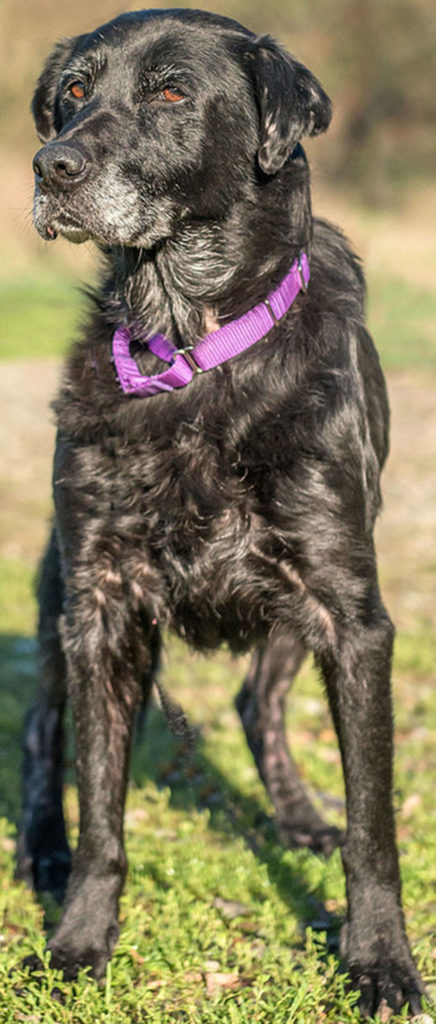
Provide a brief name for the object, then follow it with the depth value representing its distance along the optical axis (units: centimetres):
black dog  322
